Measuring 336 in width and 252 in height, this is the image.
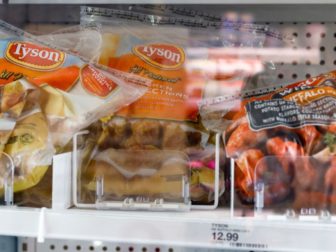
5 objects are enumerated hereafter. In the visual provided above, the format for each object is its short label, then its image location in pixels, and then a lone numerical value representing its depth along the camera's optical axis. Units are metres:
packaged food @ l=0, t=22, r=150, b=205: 0.97
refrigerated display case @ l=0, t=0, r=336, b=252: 0.79
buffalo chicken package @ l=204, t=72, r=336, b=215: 0.86
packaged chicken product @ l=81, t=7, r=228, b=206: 0.95
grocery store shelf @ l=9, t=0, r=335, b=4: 1.24
